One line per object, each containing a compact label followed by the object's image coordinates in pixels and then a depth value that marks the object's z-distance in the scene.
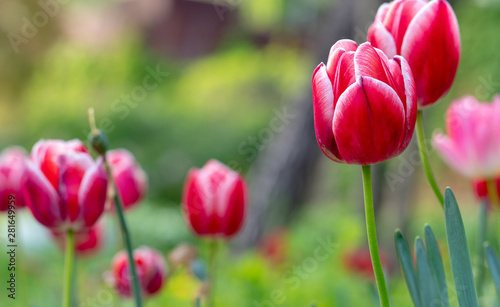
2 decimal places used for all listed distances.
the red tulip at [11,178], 1.11
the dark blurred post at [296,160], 3.07
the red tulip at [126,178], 1.15
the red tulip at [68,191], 1.00
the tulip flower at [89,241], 1.26
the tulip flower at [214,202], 1.13
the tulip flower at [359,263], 1.60
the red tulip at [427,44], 0.98
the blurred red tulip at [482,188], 1.15
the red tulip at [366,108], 0.92
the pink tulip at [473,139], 1.11
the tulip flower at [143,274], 1.09
